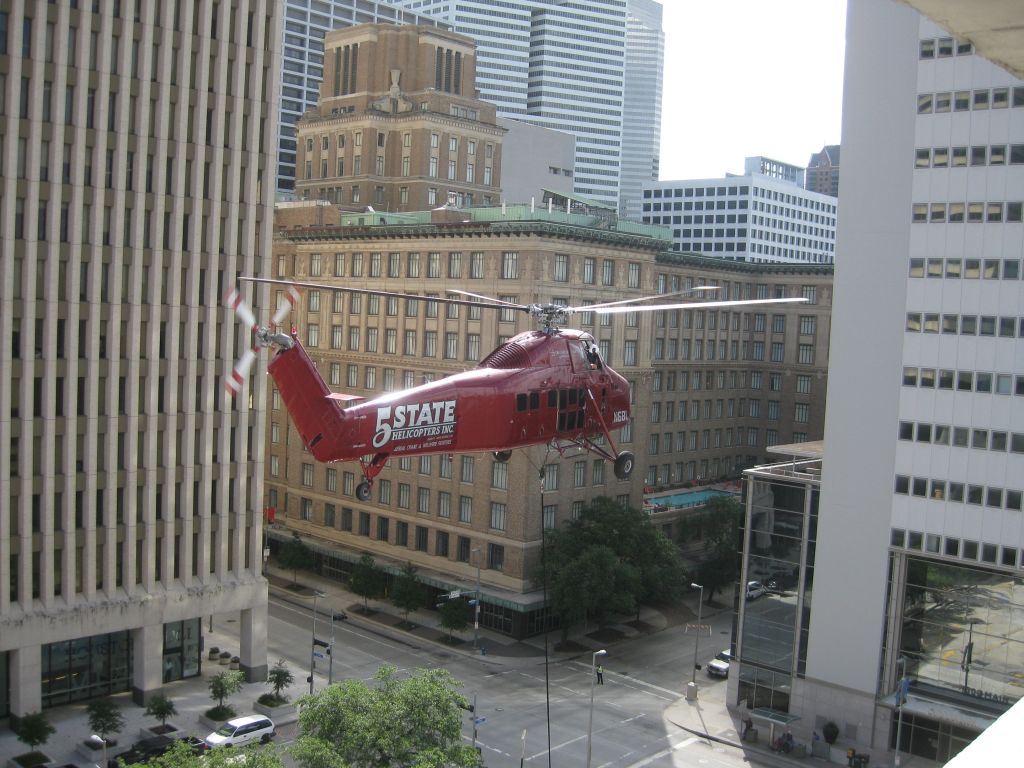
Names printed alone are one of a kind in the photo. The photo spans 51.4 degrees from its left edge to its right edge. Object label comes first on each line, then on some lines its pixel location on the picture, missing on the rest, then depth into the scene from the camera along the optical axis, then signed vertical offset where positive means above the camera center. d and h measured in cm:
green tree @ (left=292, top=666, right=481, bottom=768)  3881 -1548
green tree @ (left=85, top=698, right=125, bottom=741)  5312 -2090
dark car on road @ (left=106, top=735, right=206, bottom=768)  5128 -2200
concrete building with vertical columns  5481 -201
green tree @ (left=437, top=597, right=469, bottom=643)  7356 -2045
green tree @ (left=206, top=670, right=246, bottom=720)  5703 -2059
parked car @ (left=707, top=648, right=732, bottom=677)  7044 -2215
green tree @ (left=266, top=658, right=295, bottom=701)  6078 -2116
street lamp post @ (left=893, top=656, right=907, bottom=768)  5478 -1829
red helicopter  3438 -294
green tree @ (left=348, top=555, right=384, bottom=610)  8119 -2027
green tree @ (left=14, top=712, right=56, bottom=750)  5197 -2127
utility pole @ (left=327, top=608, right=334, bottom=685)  6362 -2140
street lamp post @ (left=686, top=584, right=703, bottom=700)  6594 -2224
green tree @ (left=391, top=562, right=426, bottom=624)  7781 -2027
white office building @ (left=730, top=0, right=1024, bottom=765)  5269 -365
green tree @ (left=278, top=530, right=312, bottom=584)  8788 -2024
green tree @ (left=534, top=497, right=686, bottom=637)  7288 -1671
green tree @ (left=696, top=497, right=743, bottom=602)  8725 -1751
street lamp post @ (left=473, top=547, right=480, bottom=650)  7338 -2152
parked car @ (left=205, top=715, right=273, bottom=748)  5469 -2209
